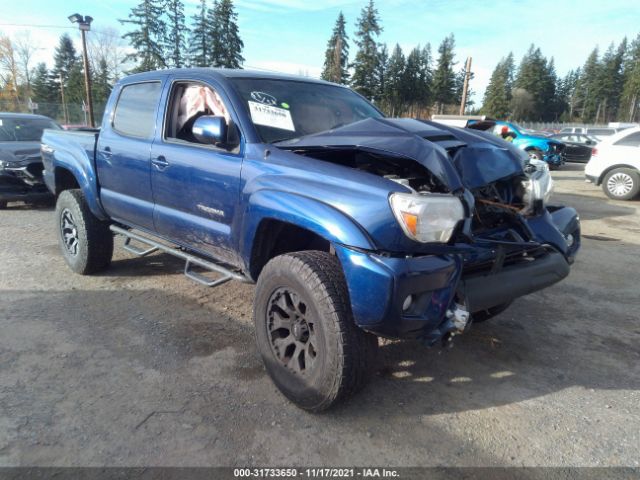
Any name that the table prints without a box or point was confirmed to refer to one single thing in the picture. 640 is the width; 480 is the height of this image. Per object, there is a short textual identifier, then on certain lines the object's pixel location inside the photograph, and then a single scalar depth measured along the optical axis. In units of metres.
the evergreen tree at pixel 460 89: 68.19
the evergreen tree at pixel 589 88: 79.50
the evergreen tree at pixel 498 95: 71.56
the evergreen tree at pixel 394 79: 58.28
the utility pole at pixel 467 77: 28.67
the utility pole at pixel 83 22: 16.92
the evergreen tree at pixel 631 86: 71.12
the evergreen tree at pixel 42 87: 59.27
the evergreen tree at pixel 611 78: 78.31
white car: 9.96
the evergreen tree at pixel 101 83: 49.06
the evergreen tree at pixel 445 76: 65.19
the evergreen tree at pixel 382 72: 55.07
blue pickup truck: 2.21
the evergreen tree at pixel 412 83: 59.53
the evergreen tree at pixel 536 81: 78.62
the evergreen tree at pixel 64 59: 63.03
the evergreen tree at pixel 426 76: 61.69
